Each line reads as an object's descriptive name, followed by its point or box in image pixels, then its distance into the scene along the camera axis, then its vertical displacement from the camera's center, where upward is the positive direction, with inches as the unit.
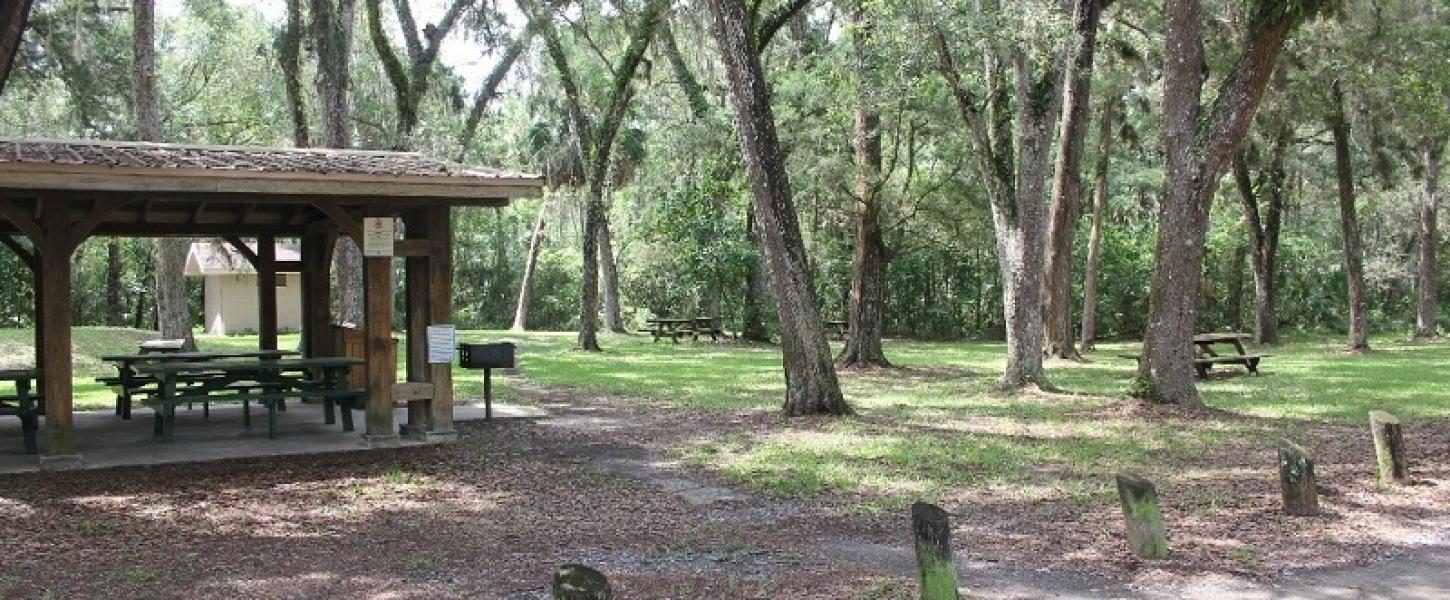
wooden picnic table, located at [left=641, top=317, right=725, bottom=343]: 1086.4 -17.7
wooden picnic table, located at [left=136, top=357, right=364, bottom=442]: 368.5 -22.5
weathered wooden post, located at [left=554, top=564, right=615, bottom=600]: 135.9 -33.4
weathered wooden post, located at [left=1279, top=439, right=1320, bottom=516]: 273.1 -45.2
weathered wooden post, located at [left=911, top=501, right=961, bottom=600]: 180.7 -40.7
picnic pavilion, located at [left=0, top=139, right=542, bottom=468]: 313.7 +38.3
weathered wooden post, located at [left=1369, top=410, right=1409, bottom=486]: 313.9 -44.4
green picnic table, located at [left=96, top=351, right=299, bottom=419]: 395.9 -16.7
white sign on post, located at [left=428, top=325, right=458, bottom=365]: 383.9 -9.3
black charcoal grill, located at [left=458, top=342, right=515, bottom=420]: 437.4 -16.0
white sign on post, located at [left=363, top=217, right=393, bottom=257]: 370.0 +26.8
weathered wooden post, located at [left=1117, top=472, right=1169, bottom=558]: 230.5 -45.7
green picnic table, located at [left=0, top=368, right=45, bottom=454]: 348.8 -25.3
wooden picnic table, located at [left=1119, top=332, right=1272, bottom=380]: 629.0 -34.7
